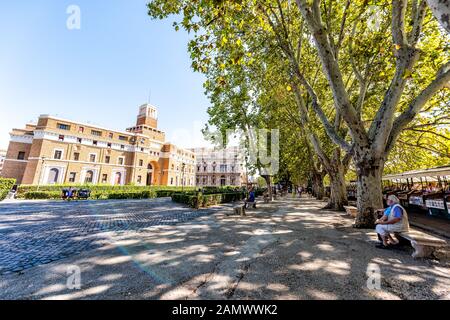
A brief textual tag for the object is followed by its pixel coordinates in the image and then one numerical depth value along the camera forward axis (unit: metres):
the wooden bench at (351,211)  9.02
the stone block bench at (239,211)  10.23
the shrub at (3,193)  16.76
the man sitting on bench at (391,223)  4.73
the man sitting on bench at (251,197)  13.02
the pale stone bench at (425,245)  4.15
